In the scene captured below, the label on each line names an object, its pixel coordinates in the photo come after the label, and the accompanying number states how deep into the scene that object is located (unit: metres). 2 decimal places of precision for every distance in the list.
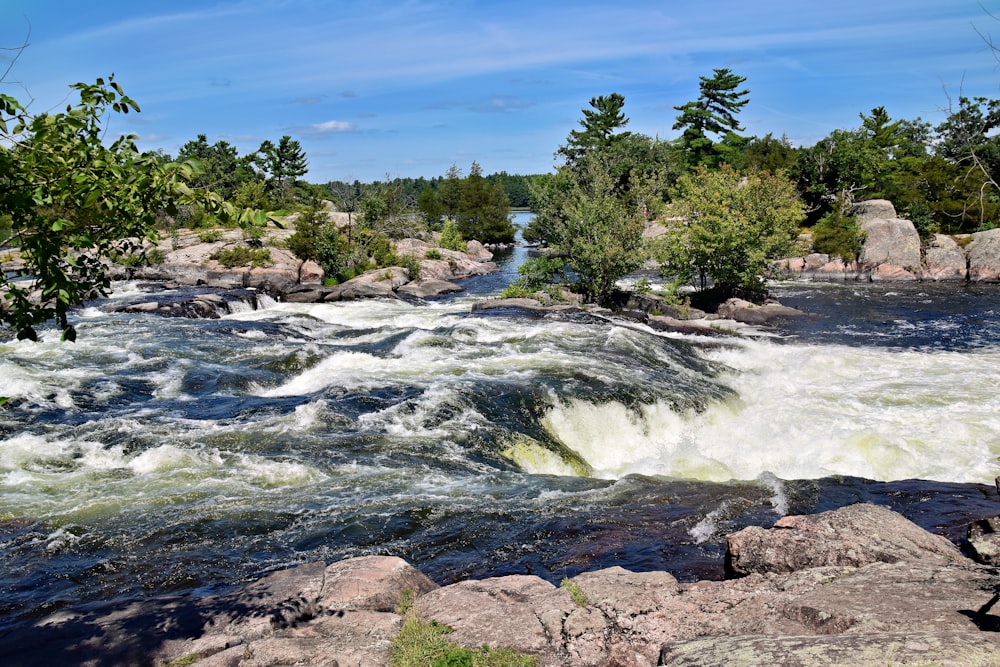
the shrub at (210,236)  46.91
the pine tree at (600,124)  77.12
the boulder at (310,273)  41.60
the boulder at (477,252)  59.91
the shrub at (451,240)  58.06
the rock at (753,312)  28.77
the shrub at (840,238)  44.56
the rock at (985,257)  40.84
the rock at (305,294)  34.25
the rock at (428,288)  37.72
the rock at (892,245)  43.19
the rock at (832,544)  7.07
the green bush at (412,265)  41.84
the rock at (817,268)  43.84
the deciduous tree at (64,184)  4.28
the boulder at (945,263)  42.16
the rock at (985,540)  7.39
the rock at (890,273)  42.54
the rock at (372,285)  34.56
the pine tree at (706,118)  72.12
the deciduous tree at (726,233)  30.75
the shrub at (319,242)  41.50
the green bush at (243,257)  42.09
